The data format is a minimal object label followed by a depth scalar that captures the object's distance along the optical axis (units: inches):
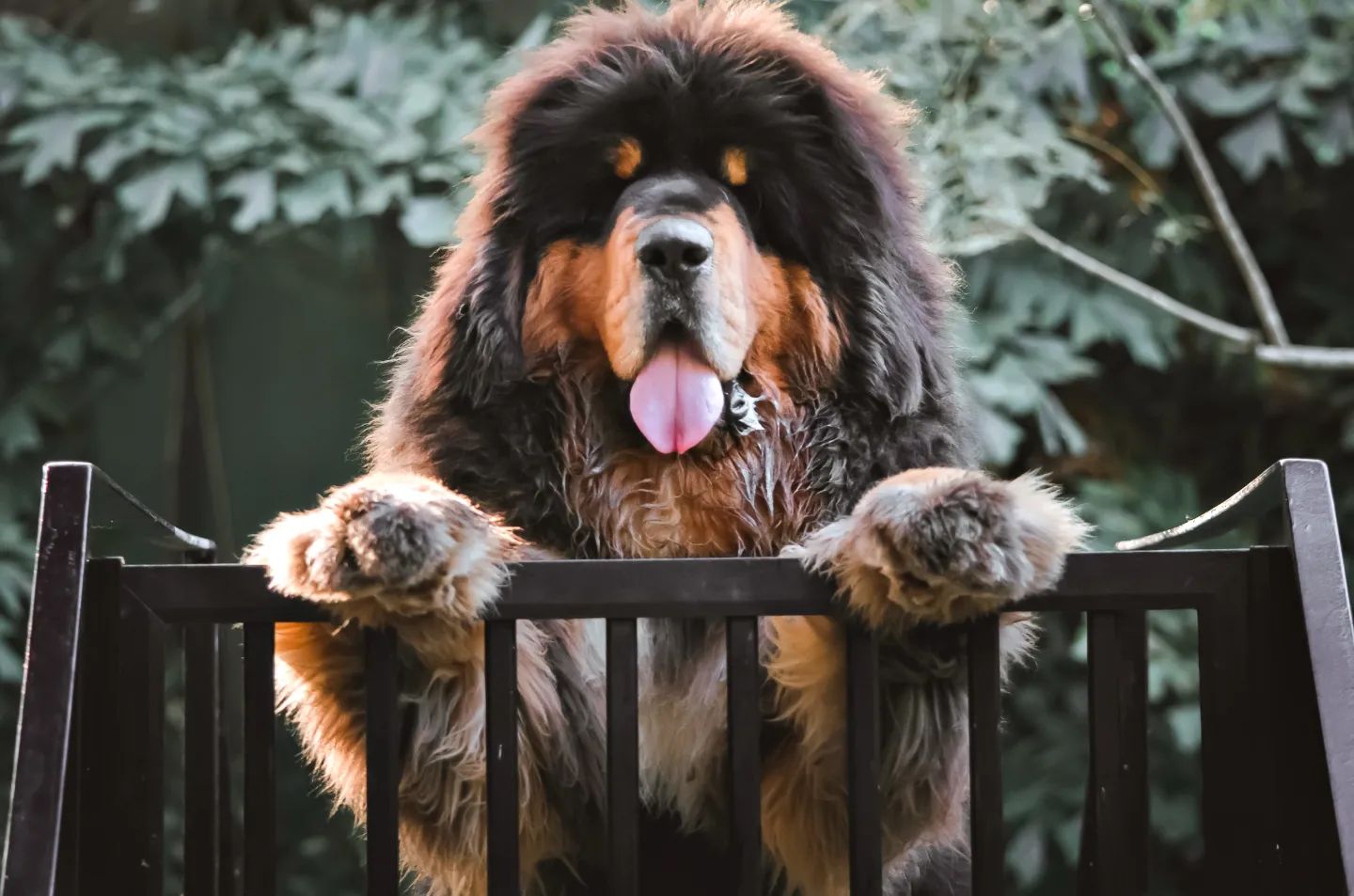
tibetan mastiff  130.6
